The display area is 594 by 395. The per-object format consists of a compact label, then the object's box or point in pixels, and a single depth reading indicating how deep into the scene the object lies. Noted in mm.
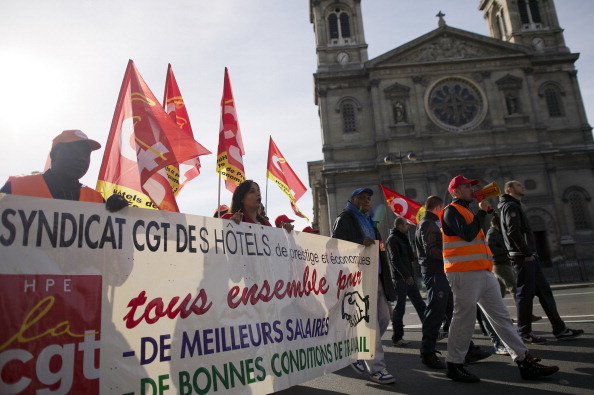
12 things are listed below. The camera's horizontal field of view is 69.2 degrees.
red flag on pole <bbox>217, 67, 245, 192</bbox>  7285
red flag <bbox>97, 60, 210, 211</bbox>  4512
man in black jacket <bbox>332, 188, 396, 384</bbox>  4973
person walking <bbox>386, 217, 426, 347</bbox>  6707
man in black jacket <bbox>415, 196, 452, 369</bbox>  5012
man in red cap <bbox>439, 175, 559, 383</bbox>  4215
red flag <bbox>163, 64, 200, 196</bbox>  7105
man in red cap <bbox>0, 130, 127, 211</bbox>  3318
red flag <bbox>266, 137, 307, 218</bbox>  10641
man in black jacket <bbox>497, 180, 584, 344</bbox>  5758
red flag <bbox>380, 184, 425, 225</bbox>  11812
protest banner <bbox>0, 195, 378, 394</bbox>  2475
